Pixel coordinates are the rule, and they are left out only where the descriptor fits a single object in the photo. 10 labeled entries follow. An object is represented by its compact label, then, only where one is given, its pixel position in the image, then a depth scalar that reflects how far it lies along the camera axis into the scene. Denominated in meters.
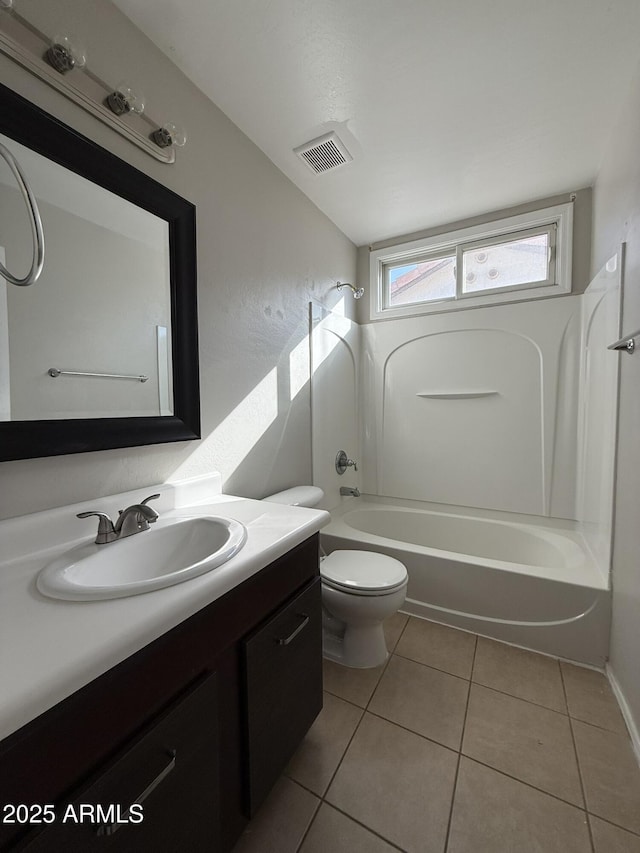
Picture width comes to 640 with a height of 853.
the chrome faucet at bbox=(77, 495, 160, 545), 0.94
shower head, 2.33
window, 2.25
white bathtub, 1.61
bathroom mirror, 0.89
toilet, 1.51
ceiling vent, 1.69
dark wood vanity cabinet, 0.49
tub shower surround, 1.67
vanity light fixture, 0.88
